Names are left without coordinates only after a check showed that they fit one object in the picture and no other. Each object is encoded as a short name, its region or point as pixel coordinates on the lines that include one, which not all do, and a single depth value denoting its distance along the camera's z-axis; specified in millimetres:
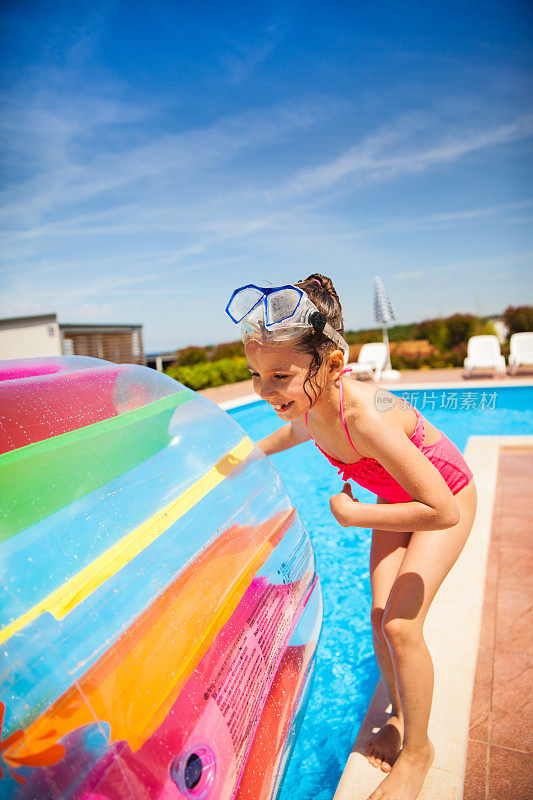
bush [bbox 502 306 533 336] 19484
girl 1647
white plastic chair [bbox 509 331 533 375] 13812
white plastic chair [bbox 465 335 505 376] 13742
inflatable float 1008
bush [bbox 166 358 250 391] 16766
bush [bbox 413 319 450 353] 20312
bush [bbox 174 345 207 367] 21047
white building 17156
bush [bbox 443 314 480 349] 20141
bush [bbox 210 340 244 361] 22141
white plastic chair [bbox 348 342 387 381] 15695
